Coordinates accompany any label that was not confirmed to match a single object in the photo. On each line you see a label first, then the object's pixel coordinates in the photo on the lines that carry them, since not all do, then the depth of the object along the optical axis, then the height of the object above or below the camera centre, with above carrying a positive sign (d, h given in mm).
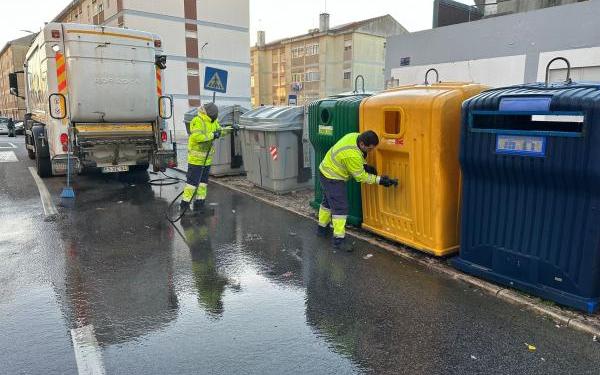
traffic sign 8664 +781
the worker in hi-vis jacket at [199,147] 6527 -426
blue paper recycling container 3270 -573
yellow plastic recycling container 4383 -419
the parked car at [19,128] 30058 -658
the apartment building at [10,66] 61219 +8003
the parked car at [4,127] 30422 -563
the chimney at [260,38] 62656 +11580
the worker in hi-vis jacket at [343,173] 4848 -618
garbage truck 7691 +392
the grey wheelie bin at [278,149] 7770 -542
